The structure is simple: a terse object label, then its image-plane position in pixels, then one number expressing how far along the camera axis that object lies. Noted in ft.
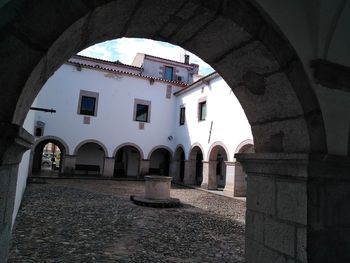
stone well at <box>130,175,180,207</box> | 29.71
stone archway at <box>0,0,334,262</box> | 4.25
